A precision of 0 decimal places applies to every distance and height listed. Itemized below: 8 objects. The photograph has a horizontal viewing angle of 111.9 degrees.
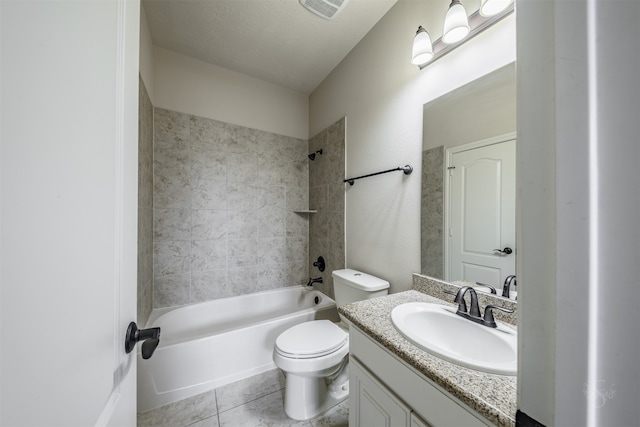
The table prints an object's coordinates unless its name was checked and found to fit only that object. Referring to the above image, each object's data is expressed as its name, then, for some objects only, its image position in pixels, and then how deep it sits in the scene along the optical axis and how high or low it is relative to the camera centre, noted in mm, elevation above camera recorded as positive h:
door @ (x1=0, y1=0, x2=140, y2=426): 256 +0
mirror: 892 +396
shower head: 2320 +621
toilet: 1199 -823
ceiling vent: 1355 +1326
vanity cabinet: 570 -574
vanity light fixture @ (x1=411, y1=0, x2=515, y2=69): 860 +820
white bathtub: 1368 -967
